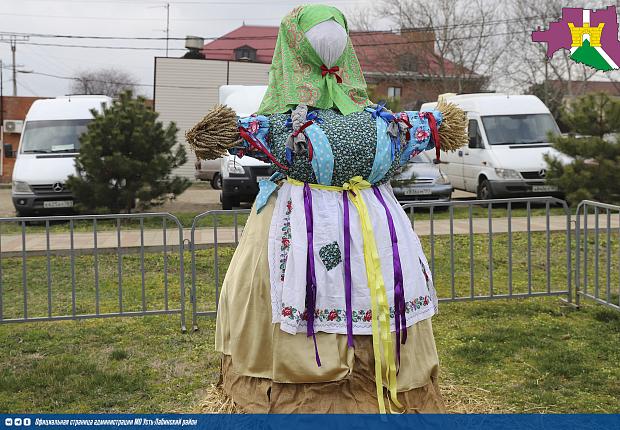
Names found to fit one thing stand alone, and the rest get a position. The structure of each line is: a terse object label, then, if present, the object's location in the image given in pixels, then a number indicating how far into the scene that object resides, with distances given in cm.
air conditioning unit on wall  3220
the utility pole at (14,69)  5166
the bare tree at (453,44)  3619
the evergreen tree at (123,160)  1304
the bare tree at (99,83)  5184
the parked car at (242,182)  1420
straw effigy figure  349
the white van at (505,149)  1441
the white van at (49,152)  1404
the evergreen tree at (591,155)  1255
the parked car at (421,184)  1377
